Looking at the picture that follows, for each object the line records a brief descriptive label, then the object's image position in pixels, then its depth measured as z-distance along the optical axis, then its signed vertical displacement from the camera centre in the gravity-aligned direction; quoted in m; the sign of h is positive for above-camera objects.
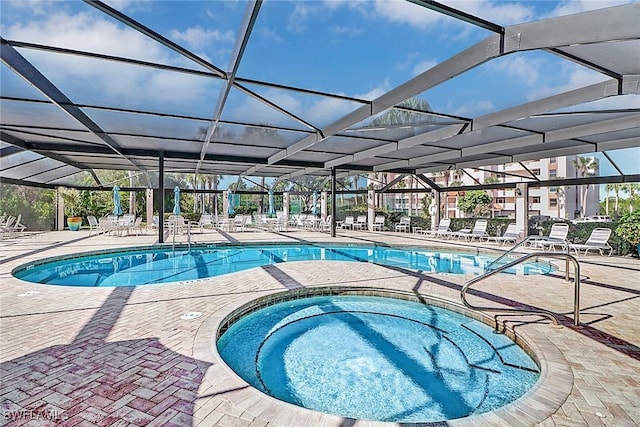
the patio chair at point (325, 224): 20.12 -1.00
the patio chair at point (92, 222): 16.11 -0.74
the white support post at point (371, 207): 20.09 +0.02
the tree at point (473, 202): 37.53 +0.65
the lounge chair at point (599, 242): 10.39 -1.02
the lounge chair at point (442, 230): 15.88 -1.06
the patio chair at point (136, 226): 15.40 -0.90
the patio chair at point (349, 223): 21.74 -1.00
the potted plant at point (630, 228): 9.51 -0.56
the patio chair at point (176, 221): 12.51 -0.56
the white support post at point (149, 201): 19.11 +0.29
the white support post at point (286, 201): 22.99 +0.38
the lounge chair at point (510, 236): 13.50 -1.11
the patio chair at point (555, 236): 11.24 -0.93
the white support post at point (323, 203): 21.85 +0.27
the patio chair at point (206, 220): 18.37 -0.71
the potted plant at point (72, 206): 17.69 +0.02
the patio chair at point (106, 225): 14.00 -0.76
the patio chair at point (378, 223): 20.17 -0.92
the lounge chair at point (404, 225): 19.64 -1.00
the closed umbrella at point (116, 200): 16.62 +0.32
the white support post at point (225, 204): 20.68 +0.18
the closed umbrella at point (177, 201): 18.26 +0.28
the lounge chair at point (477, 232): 14.43 -1.05
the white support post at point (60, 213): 18.22 -0.36
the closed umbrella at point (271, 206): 21.59 +0.07
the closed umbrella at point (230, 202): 20.23 +0.29
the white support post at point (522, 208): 13.43 +0.00
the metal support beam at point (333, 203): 15.09 +0.19
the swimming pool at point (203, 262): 8.11 -1.64
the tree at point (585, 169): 42.93 +5.59
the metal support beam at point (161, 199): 11.98 +0.25
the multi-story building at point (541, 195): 44.16 +1.90
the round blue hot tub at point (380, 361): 3.19 -1.77
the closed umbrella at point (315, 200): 22.50 +0.44
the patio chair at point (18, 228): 15.35 -1.05
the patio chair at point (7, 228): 14.02 -0.90
